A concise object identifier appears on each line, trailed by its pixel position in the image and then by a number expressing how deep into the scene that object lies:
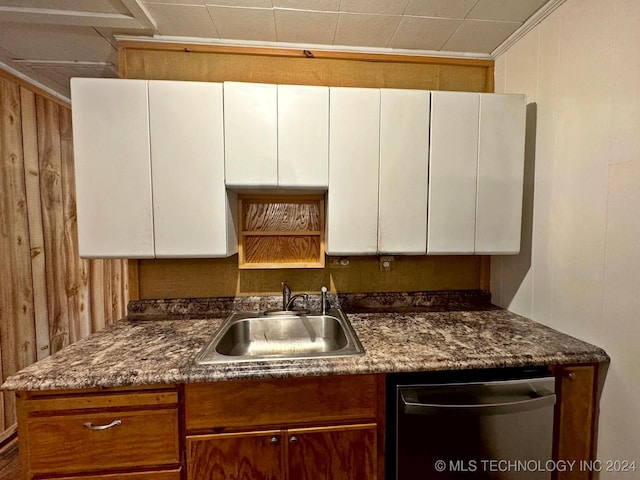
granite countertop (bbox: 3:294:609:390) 0.97
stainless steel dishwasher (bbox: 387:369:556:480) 1.04
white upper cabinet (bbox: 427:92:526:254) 1.39
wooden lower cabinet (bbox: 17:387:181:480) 0.96
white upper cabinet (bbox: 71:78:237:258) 1.27
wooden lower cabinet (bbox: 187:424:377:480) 1.02
